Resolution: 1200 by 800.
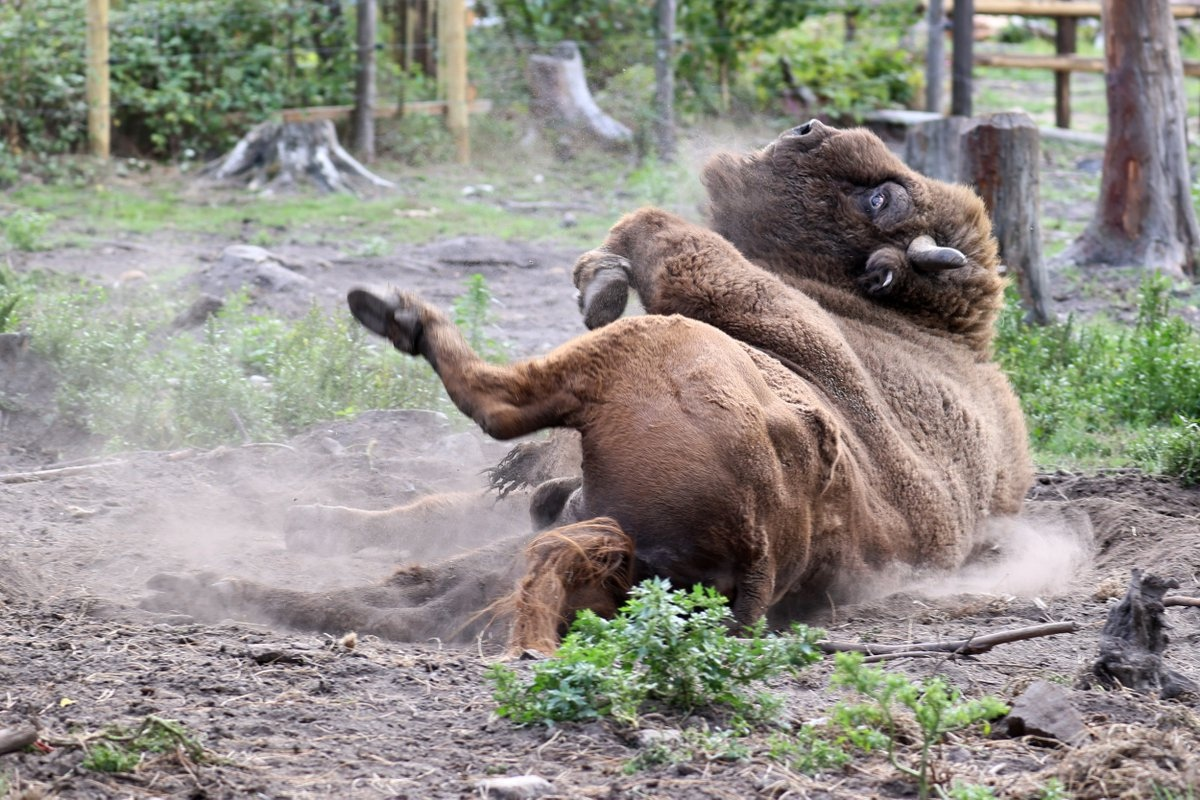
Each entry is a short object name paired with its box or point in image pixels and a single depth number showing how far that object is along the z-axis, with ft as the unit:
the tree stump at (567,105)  101.65
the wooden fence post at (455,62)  94.22
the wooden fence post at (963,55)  86.69
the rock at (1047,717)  19.48
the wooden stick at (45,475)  35.73
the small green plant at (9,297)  44.24
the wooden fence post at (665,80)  95.91
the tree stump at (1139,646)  21.93
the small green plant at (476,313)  44.14
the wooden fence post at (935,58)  89.61
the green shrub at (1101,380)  44.75
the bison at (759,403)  25.04
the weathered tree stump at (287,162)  86.33
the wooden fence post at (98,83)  83.71
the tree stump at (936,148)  63.21
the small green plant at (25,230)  62.18
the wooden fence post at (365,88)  90.43
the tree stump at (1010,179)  53.98
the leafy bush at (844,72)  101.50
